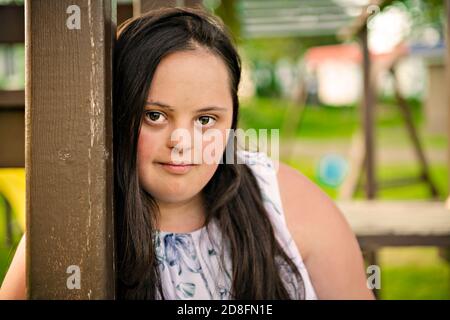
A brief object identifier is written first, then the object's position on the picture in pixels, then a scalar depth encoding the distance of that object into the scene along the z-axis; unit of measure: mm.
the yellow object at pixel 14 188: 2748
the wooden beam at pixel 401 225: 2645
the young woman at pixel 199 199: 1333
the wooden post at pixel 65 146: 1103
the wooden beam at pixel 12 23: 2430
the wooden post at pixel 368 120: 4195
